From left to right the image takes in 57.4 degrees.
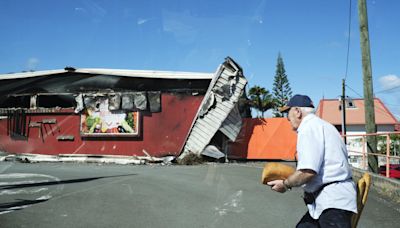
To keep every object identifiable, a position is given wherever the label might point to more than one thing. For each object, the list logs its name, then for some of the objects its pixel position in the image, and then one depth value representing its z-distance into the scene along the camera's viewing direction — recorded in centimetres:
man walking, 270
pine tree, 5708
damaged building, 1780
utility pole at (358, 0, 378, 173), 1070
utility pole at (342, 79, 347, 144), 3089
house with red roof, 4628
